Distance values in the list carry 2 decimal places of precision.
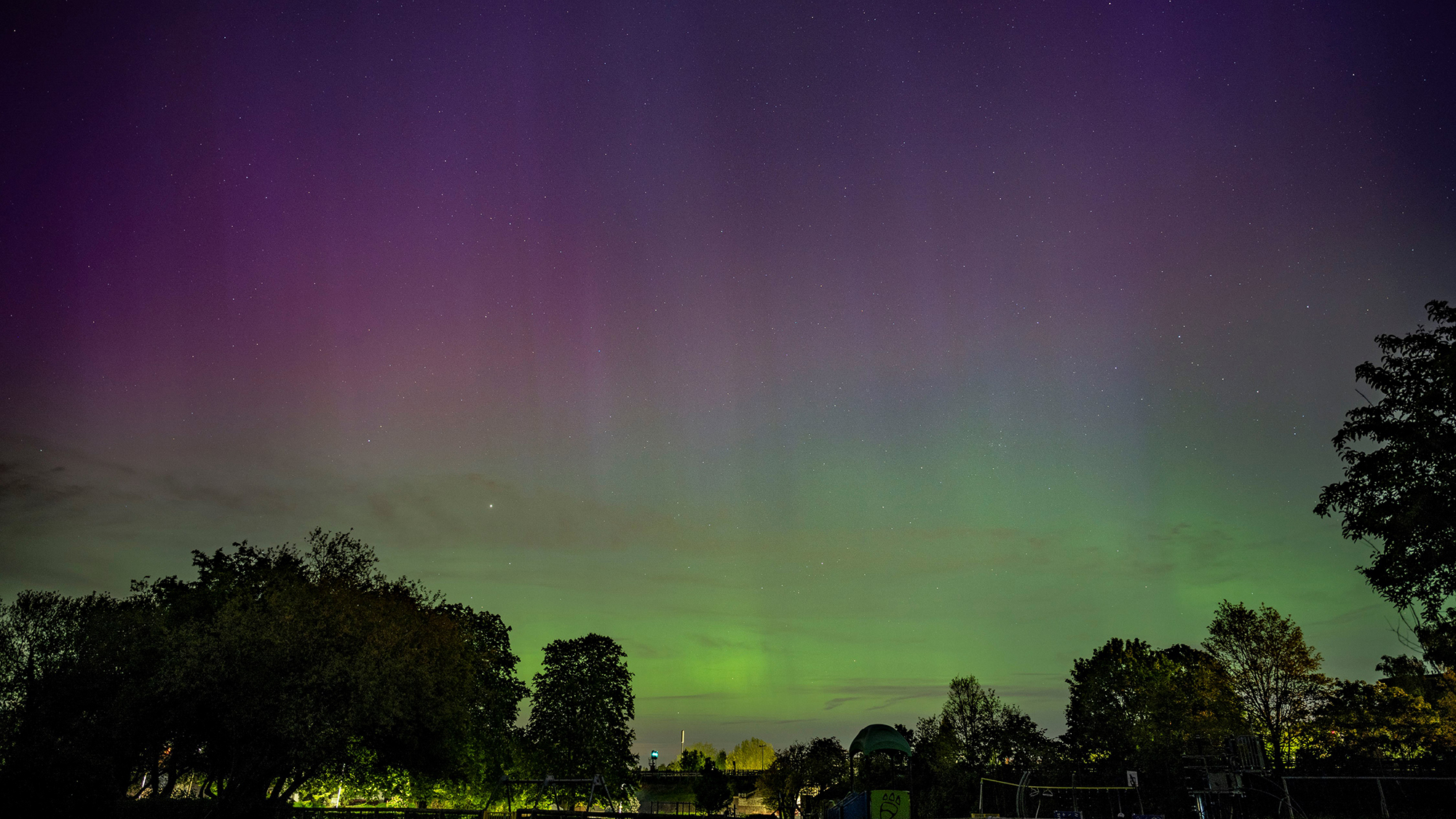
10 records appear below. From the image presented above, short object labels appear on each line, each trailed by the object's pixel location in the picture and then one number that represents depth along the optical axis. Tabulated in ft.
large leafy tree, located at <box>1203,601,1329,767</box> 182.39
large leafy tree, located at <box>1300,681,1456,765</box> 174.91
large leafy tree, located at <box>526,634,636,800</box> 209.77
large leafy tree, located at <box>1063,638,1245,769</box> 188.85
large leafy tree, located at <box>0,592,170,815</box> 108.68
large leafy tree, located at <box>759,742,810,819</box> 244.83
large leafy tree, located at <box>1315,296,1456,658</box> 95.20
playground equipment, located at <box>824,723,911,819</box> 104.99
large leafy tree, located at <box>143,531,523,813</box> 103.91
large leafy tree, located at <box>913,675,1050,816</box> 262.06
